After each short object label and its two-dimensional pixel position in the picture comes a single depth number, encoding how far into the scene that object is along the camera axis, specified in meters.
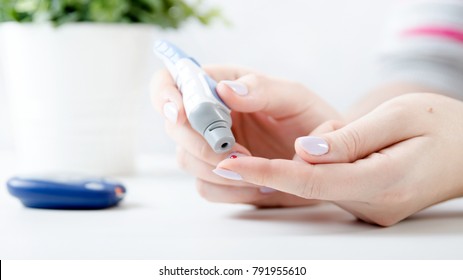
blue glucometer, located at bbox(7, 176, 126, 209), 0.68
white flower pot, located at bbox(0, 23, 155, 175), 0.84
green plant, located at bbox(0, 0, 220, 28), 0.83
